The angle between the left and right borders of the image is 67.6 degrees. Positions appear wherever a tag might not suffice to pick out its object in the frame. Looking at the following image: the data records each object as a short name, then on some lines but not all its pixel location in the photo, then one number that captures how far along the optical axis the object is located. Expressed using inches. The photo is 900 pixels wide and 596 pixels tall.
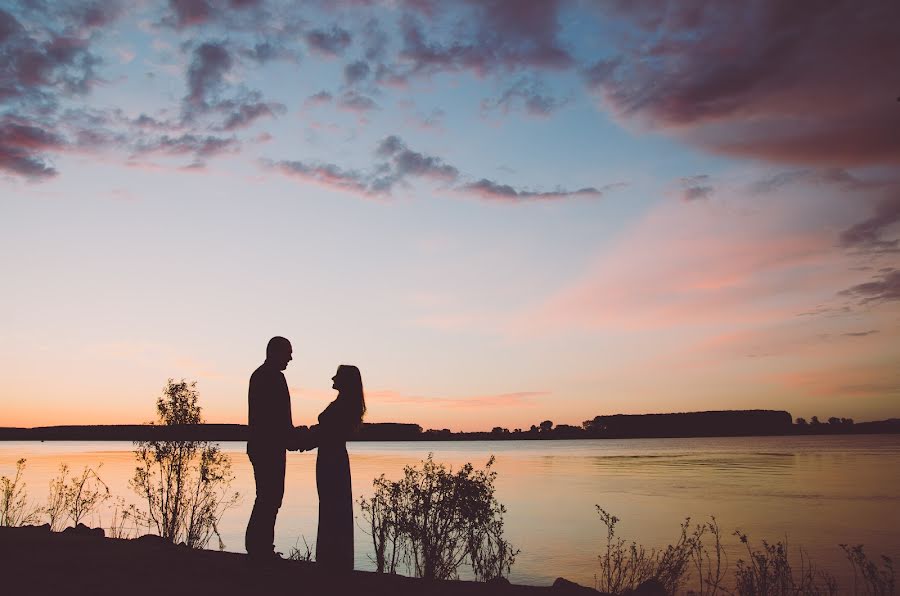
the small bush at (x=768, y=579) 487.2
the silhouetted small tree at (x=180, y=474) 653.9
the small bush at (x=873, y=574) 458.6
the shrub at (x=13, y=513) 691.4
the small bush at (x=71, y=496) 709.9
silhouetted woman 333.4
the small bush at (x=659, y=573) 557.0
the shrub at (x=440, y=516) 559.8
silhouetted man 346.6
